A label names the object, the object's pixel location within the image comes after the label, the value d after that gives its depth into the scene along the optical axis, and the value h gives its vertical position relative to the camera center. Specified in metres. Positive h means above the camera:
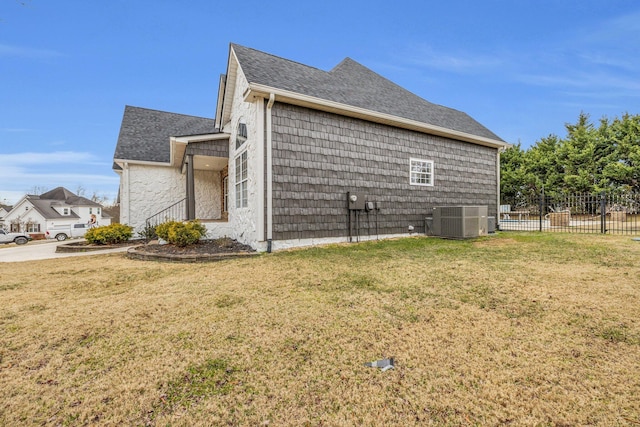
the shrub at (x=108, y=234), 9.48 -0.77
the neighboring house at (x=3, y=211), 36.44 +0.30
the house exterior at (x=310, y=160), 7.13 +1.68
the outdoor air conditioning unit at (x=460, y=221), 8.45 -0.39
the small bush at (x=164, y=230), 7.91 -0.53
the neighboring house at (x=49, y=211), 32.06 +0.20
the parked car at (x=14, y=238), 21.14 -1.89
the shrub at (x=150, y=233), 10.58 -0.80
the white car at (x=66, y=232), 22.06 -1.54
